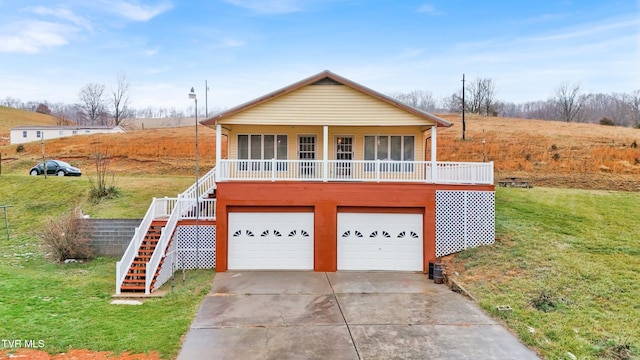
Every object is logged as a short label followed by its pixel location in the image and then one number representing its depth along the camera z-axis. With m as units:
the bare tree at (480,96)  68.44
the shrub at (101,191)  19.87
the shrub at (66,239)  14.05
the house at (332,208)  13.59
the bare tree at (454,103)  72.75
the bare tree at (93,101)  77.19
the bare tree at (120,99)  75.75
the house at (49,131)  52.47
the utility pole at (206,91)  13.38
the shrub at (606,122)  56.08
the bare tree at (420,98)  85.50
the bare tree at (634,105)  71.05
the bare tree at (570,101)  73.88
